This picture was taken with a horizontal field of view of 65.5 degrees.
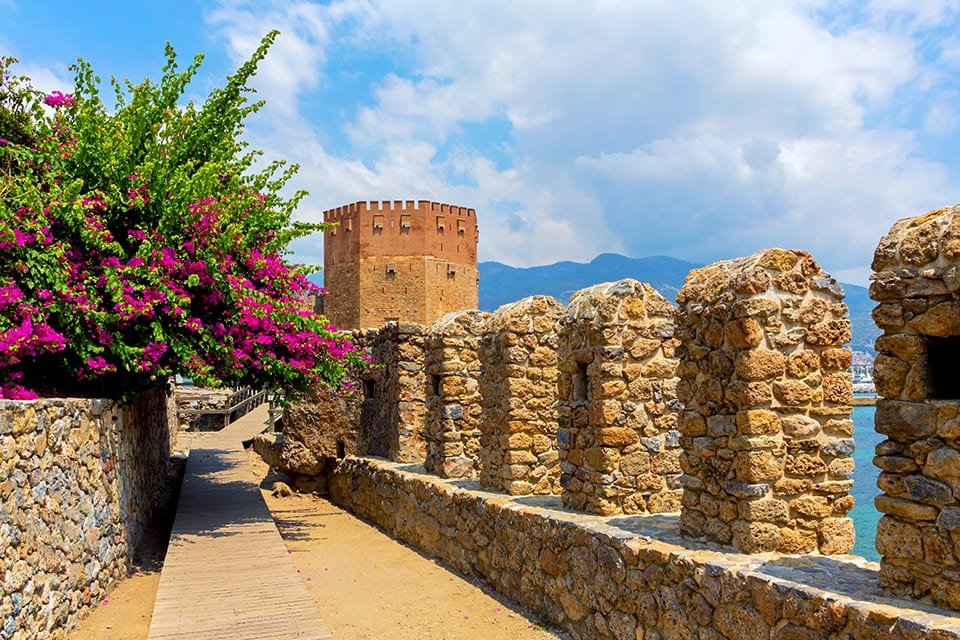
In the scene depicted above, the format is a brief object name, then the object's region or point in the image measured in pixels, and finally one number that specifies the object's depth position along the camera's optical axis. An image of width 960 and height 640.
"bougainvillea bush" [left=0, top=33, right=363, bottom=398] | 6.70
